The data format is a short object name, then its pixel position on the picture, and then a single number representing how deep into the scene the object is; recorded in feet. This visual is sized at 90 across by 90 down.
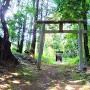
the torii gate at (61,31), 17.20
